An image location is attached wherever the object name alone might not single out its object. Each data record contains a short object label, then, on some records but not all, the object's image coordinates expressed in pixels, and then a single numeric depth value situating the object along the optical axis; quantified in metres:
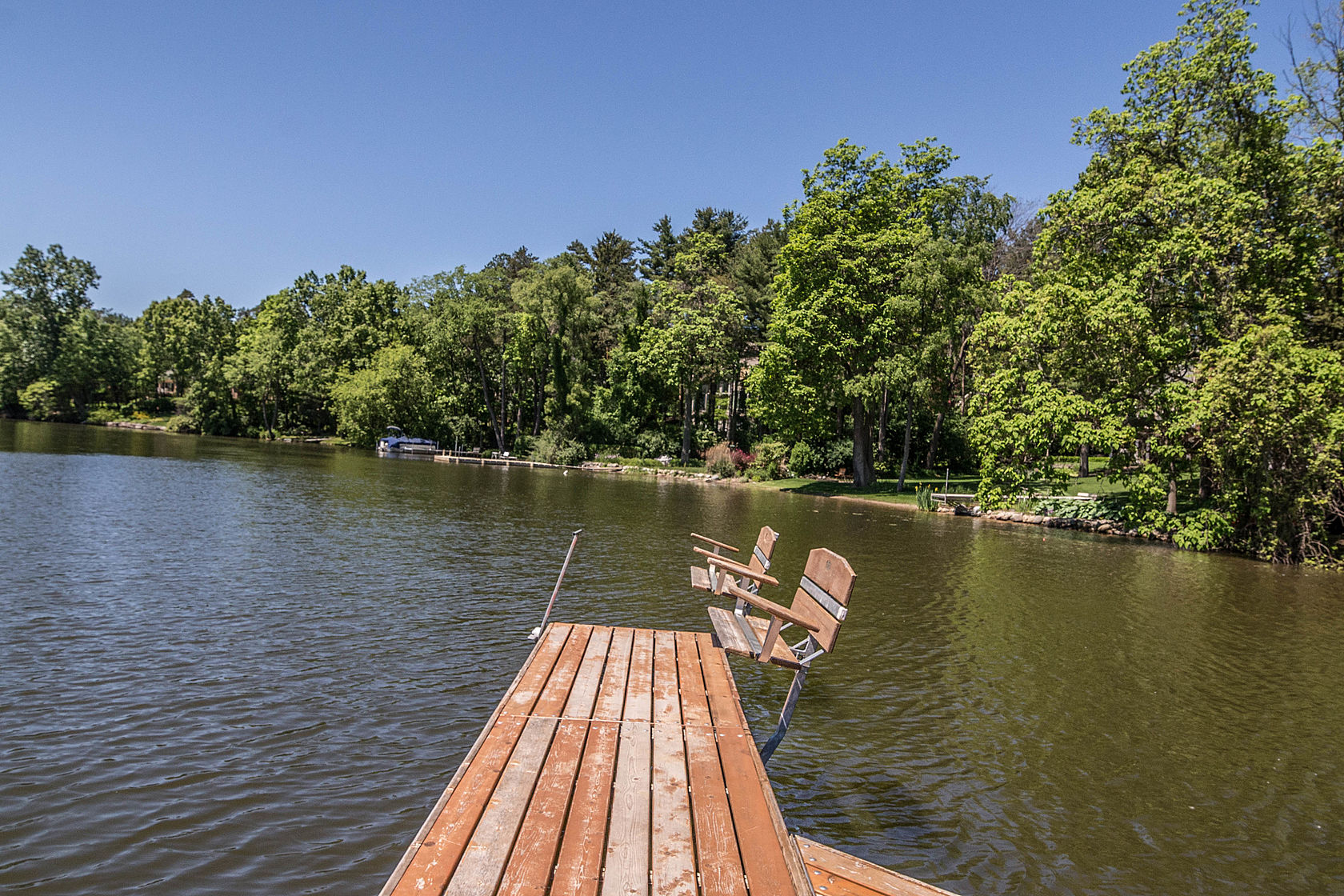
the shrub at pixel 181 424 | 74.81
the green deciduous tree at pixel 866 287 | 36.50
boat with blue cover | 59.27
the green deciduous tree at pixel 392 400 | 64.06
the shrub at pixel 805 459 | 43.53
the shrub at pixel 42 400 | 78.12
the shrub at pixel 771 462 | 45.34
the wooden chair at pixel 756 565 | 8.86
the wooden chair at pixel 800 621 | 5.64
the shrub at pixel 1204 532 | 22.23
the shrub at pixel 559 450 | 53.44
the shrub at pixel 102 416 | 80.81
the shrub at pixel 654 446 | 55.38
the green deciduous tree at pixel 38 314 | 79.56
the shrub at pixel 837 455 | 43.06
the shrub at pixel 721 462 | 45.50
